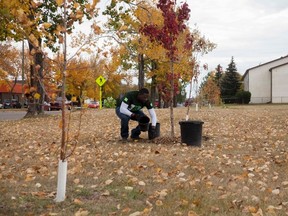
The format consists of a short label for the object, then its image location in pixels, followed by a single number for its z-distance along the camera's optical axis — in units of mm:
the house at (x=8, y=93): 54786
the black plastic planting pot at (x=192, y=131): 6638
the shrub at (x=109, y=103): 33406
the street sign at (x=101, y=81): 18695
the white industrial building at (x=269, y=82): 42814
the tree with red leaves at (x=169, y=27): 6565
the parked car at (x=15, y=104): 44779
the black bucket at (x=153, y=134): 7111
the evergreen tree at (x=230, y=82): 50232
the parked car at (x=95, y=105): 37754
